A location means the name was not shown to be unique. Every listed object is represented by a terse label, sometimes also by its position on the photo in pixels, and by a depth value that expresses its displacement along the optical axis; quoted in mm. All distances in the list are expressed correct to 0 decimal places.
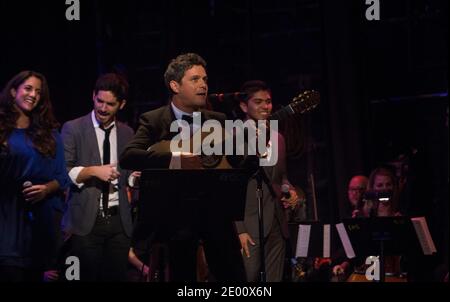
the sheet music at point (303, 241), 14445
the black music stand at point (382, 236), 12492
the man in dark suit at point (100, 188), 12344
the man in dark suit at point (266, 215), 13023
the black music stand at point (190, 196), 9711
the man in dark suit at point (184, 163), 10070
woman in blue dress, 11555
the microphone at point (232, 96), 10774
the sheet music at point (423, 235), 12367
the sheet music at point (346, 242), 13172
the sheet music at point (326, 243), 14305
